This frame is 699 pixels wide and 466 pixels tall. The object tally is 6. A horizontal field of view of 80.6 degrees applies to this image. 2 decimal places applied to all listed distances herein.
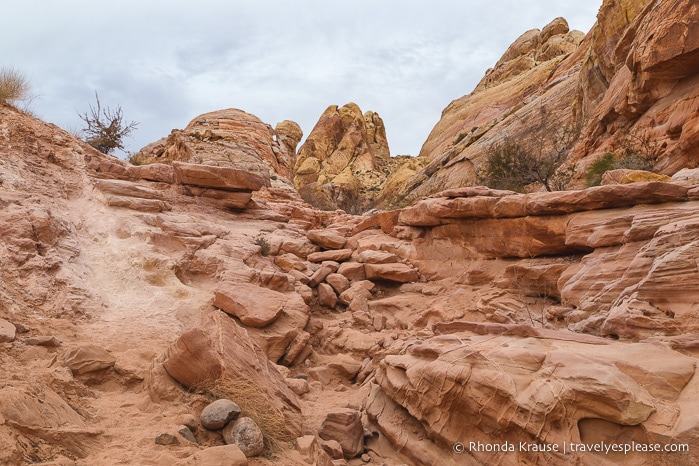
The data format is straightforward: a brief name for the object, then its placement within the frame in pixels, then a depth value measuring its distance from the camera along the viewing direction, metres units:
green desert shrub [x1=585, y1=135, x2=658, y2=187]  10.07
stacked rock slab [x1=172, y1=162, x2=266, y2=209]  11.40
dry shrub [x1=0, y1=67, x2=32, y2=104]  9.85
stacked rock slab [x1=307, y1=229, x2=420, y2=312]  9.06
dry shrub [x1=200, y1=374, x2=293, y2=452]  3.64
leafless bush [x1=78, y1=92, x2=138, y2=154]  15.21
